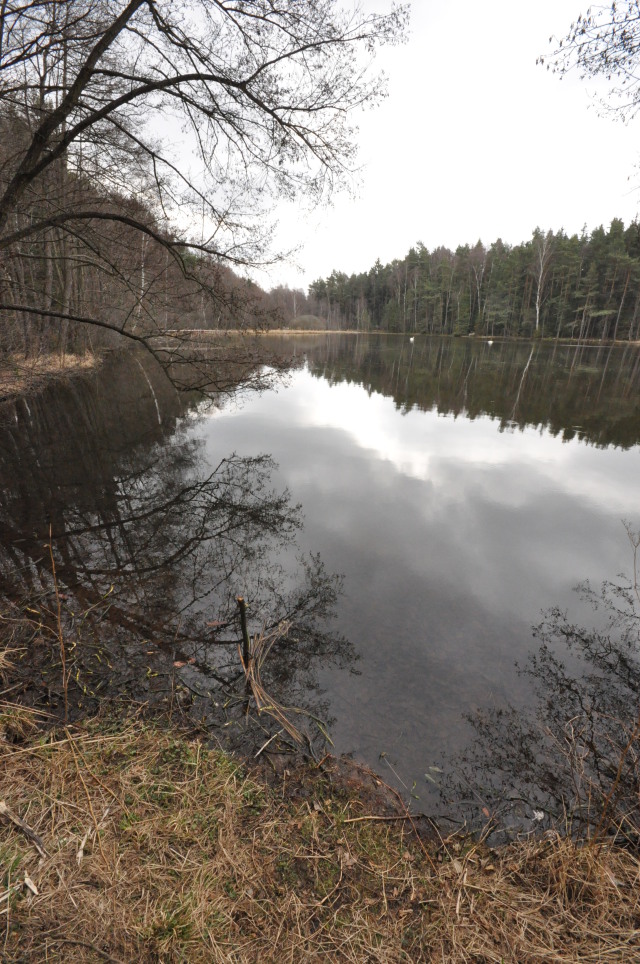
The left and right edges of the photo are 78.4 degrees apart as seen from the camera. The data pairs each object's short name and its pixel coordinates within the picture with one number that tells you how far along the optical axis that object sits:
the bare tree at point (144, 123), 4.85
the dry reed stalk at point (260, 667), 3.23
